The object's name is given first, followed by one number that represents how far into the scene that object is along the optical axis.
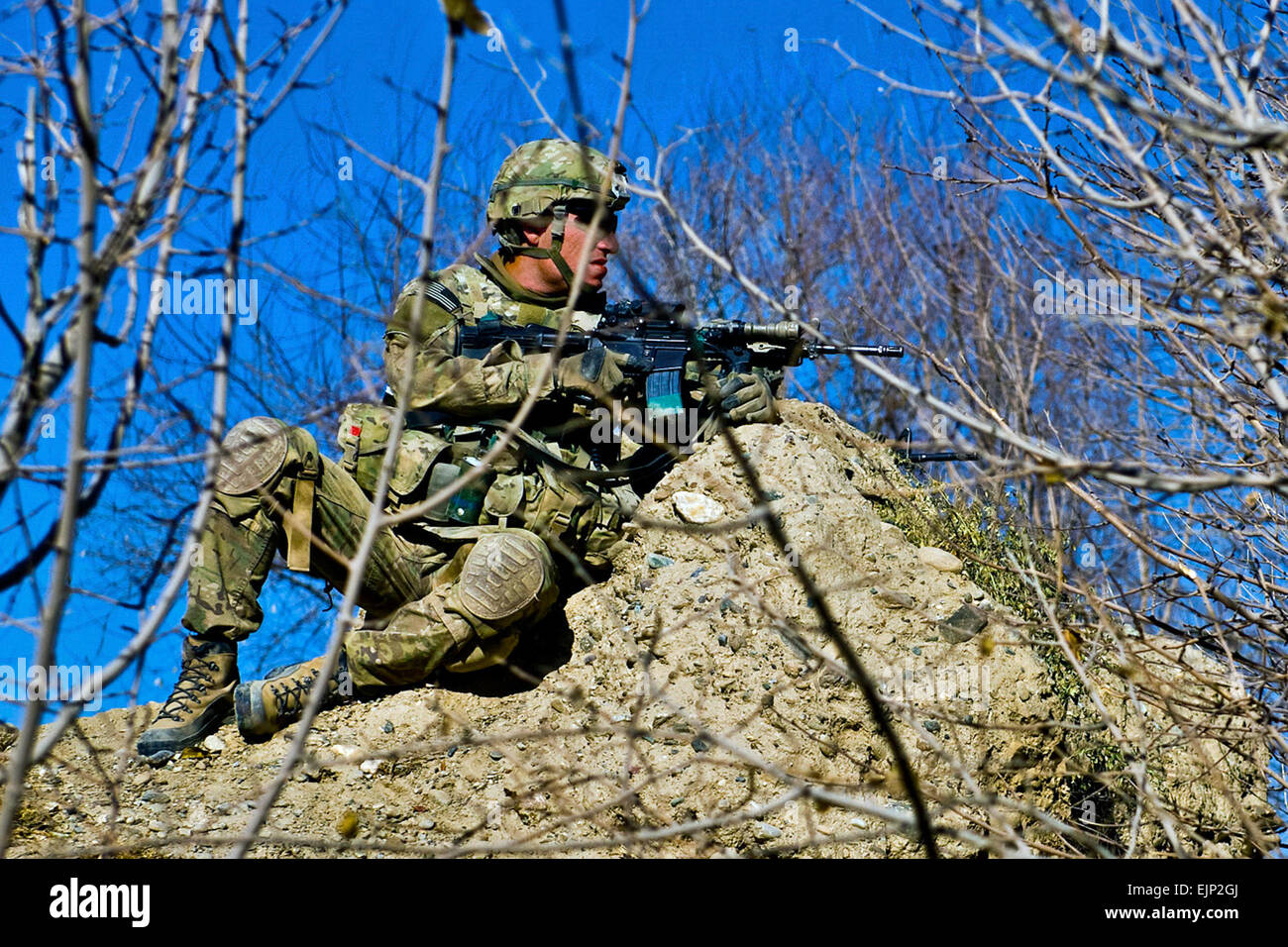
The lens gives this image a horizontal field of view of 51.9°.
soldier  5.23
